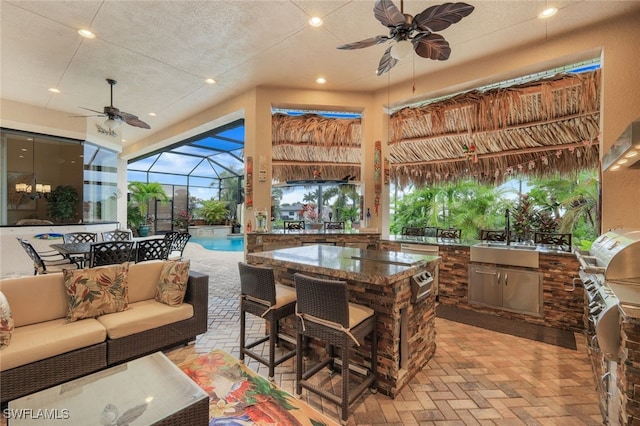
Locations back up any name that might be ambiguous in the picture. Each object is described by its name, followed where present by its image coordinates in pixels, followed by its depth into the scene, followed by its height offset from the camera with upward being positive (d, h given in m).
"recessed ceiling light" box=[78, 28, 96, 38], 3.63 +2.33
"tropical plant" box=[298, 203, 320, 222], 6.41 -0.02
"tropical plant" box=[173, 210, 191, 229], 14.68 -0.44
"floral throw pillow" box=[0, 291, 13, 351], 1.99 -0.82
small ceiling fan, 5.15 +1.75
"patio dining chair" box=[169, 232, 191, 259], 5.11 -0.58
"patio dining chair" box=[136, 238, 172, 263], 4.45 -0.62
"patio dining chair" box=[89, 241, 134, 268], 3.78 -0.57
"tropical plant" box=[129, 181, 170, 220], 13.16 +0.87
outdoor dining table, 4.01 -0.58
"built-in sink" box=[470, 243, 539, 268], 3.59 -0.55
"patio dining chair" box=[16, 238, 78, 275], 4.05 -0.83
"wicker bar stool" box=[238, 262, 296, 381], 2.37 -0.77
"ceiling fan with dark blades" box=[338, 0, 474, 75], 2.23 +1.60
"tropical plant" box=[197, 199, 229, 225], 15.34 -0.01
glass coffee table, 1.42 -1.05
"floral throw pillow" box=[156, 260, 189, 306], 2.91 -0.76
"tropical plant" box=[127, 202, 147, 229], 12.85 -0.25
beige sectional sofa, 2.01 -0.99
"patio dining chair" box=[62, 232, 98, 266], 5.49 -0.52
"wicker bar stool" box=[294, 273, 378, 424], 1.93 -0.81
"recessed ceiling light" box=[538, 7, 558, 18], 3.25 +2.35
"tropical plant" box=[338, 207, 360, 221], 6.15 -0.01
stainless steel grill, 1.58 -0.50
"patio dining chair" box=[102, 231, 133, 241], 5.79 -0.51
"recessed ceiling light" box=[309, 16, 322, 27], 3.40 +2.35
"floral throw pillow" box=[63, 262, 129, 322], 2.50 -0.74
